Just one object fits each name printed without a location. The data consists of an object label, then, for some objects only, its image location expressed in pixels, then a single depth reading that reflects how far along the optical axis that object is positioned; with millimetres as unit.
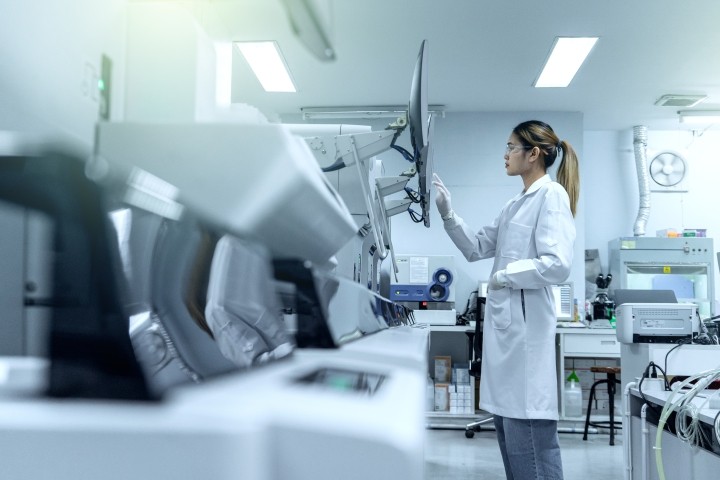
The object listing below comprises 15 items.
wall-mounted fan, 5785
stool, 4145
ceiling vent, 4988
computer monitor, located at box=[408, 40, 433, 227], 1496
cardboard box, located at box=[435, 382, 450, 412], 4457
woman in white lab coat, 1908
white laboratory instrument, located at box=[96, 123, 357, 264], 708
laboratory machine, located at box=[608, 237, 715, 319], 5160
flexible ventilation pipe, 5559
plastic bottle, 4488
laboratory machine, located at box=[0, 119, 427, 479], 286
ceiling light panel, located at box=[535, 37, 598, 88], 4078
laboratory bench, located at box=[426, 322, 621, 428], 4395
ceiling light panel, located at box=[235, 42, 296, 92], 4184
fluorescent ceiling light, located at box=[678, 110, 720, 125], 5340
